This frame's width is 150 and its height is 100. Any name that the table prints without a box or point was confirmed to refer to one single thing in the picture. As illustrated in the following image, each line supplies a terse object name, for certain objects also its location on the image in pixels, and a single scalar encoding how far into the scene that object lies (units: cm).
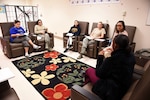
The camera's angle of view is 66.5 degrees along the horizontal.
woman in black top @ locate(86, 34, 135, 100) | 114
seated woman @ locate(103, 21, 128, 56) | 268
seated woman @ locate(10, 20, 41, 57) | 335
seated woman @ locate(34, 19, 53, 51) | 384
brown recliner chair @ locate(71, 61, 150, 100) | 78
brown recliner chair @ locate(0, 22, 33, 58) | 321
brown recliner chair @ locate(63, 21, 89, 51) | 377
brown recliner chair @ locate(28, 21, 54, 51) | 372
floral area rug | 201
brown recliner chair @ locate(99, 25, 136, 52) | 293
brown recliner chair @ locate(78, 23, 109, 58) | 320
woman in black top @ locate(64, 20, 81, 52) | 383
